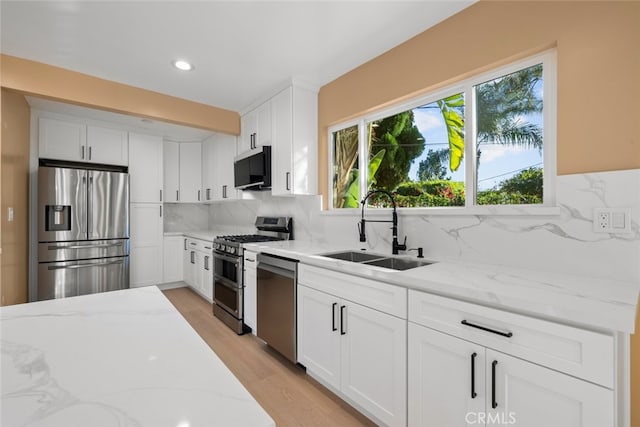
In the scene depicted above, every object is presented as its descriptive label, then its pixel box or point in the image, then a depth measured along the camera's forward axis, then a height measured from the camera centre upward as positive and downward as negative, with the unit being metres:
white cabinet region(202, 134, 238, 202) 3.99 +0.69
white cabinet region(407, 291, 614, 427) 0.95 -0.61
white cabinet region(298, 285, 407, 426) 1.49 -0.83
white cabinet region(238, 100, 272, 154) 3.17 +1.00
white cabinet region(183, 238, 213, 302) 3.78 -0.75
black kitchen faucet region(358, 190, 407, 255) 2.08 -0.18
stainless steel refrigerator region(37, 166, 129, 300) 3.25 -0.22
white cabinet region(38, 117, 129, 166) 3.52 +0.92
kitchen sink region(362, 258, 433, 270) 1.99 -0.36
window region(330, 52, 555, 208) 1.63 +0.48
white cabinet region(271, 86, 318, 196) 2.86 +0.74
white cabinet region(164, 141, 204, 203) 4.69 +0.68
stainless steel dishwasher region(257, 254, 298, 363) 2.24 -0.75
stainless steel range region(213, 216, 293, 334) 2.91 -0.59
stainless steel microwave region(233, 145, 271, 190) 3.16 +0.51
